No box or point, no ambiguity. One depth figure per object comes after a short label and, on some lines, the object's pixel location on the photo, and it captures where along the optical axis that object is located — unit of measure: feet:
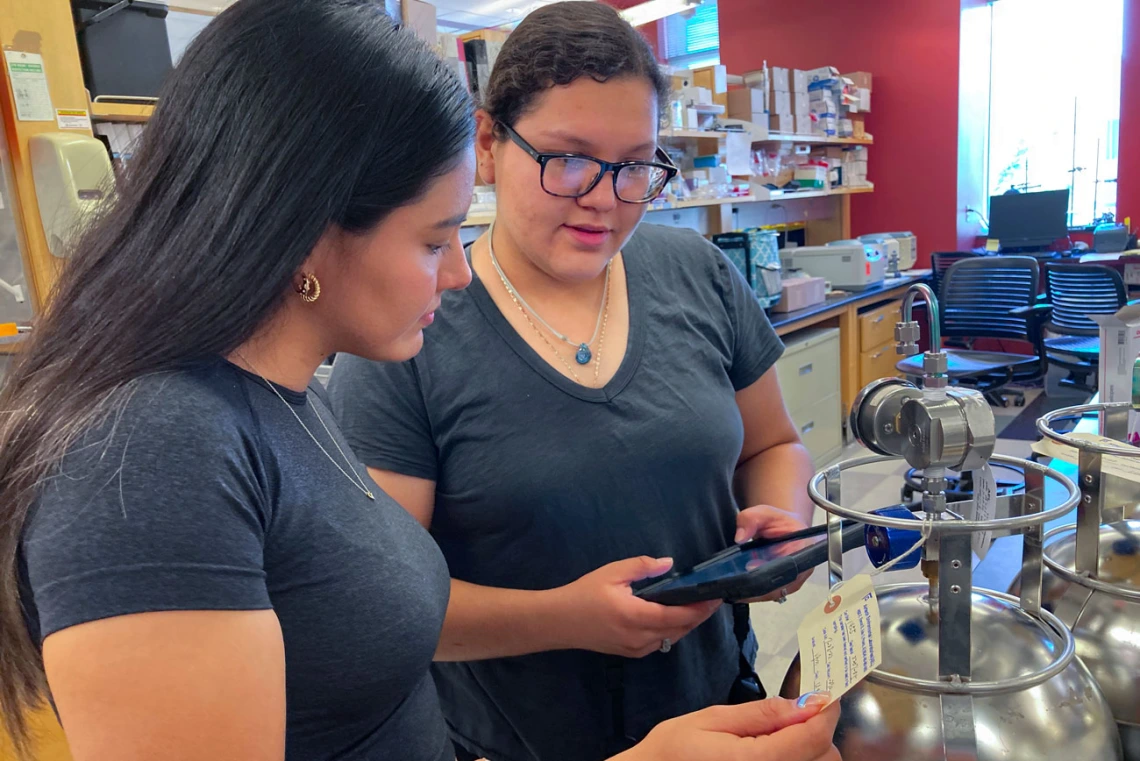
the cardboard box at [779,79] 17.28
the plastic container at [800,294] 13.98
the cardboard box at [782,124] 17.43
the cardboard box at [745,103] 16.35
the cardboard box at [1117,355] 4.45
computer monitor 19.35
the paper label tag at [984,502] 2.13
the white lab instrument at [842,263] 16.19
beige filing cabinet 13.37
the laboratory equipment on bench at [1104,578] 2.36
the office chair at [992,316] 14.14
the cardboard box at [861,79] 20.06
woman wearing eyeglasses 3.22
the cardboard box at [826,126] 18.83
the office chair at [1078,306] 14.16
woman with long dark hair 1.79
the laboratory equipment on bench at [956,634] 1.91
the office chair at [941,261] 18.33
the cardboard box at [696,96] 14.32
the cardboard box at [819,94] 18.72
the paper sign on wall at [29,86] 6.87
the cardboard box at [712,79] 15.79
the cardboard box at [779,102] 17.33
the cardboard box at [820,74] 18.74
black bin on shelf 7.79
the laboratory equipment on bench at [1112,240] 17.90
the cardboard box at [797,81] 17.99
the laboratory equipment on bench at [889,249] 18.01
